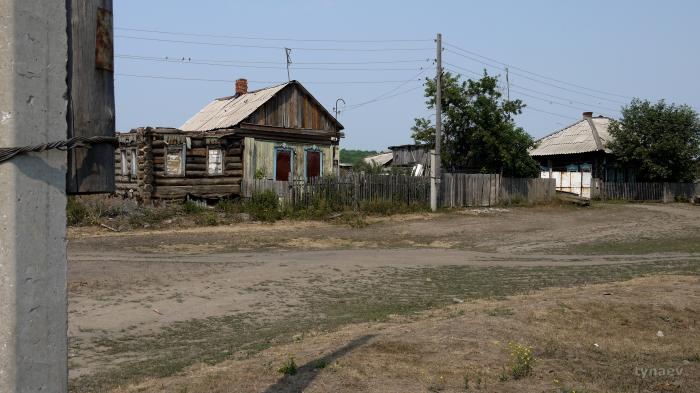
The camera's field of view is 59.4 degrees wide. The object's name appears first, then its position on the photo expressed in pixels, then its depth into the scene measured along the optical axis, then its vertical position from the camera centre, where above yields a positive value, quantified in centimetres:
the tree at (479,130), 2972 +238
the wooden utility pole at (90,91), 225 +31
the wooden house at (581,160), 3653 +121
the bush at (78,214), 1928 -136
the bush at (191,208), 2233 -127
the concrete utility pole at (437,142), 2631 +152
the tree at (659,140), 3456 +232
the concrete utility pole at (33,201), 201 -10
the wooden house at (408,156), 4356 +156
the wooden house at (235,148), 2362 +107
